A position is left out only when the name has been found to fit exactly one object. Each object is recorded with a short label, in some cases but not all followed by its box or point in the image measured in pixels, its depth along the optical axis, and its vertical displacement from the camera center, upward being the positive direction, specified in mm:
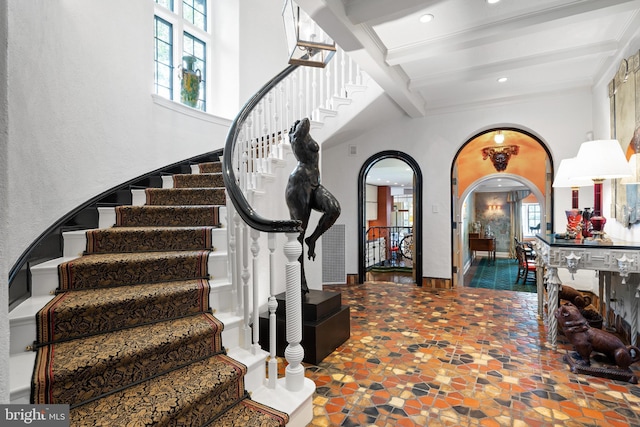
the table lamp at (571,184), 2928 +351
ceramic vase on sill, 4266 +1875
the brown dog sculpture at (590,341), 2234 -932
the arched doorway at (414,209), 5195 +156
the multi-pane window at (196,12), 4699 +3230
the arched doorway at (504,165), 6734 +1229
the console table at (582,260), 2330 -336
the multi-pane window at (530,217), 12469 +45
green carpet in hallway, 6445 -1471
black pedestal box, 2484 -902
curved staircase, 1312 -618
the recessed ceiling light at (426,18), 2678 +1765
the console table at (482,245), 11172 -969
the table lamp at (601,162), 2422 +450
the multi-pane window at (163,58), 4273 +2276
